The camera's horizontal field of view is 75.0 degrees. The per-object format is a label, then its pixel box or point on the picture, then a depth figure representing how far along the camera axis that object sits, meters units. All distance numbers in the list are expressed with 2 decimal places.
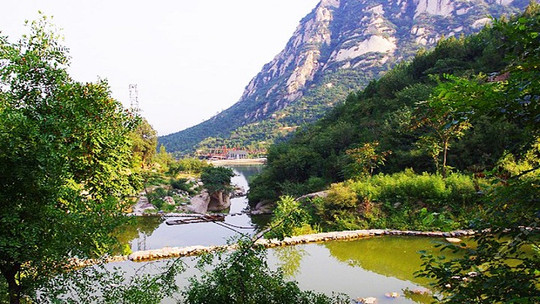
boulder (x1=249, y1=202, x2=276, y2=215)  23.18
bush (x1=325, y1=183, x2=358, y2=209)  15.02
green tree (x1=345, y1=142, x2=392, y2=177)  17.55
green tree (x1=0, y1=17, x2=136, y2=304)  3.26
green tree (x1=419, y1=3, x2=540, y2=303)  2.02
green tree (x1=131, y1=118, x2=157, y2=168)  32.74
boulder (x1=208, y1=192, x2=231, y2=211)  29.06
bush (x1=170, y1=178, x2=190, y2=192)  30.30
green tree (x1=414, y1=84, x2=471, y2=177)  14.79
